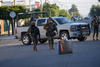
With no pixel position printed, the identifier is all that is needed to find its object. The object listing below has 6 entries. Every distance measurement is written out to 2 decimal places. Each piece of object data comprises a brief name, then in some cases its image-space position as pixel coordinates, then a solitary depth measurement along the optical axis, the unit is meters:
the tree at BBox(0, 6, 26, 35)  30.70
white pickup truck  14.94
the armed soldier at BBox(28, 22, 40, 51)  11.65
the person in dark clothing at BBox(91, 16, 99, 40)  15.54
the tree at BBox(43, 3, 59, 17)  45.18
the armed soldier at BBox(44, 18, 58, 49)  11.70
